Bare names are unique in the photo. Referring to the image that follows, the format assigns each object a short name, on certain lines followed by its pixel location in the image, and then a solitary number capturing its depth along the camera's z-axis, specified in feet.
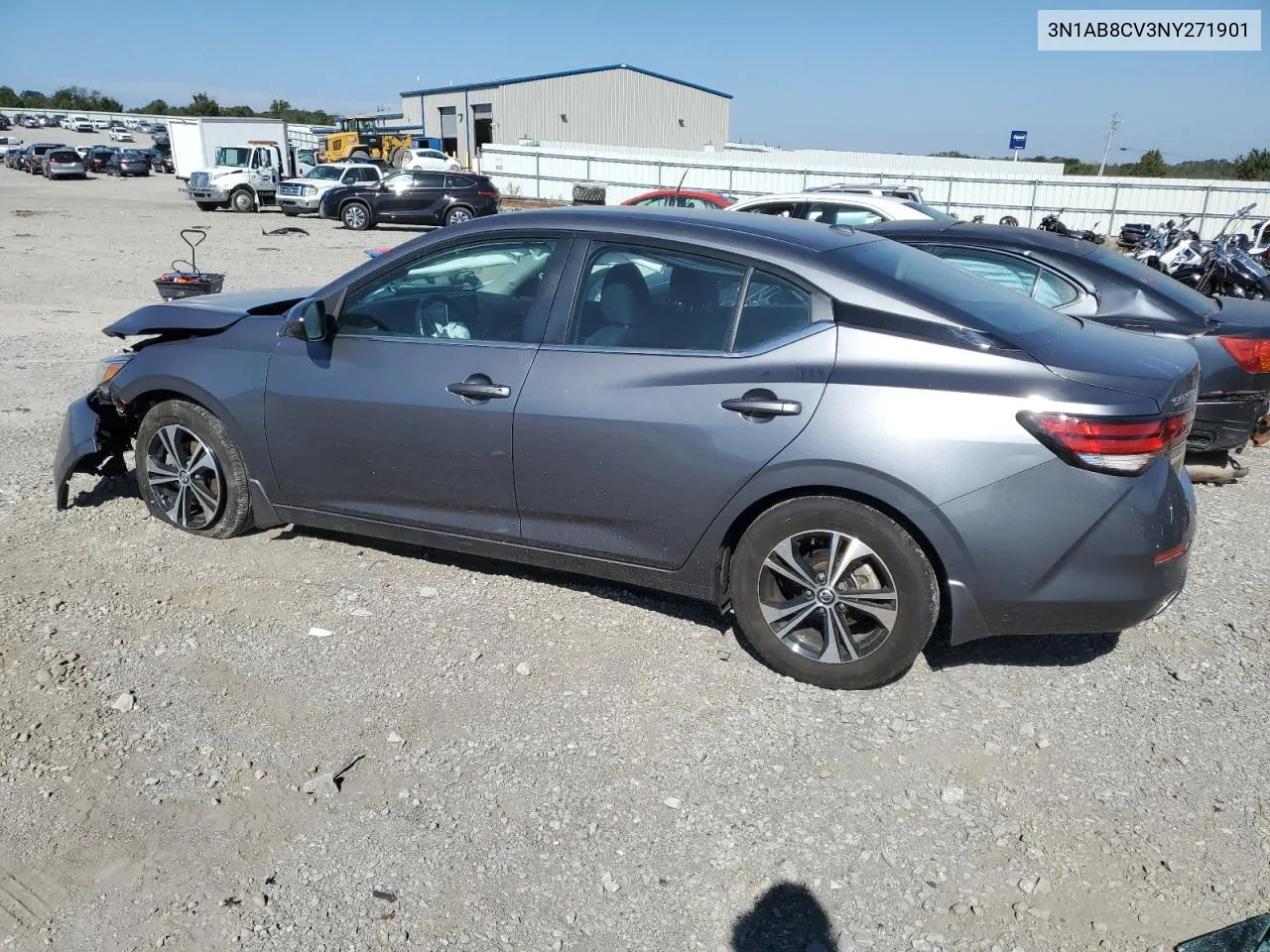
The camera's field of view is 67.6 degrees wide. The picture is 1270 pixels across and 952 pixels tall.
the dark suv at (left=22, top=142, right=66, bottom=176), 157.17
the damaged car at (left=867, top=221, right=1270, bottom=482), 18.17
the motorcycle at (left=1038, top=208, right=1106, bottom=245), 67.75
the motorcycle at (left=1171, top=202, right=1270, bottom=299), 39.86
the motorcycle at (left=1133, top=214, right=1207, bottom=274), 47.24
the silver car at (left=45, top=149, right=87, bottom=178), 145.59
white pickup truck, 92.99
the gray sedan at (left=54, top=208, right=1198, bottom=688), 10.47
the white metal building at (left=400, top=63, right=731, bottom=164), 179.01
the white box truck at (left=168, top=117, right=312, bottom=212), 99.75
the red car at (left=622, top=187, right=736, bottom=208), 53.11
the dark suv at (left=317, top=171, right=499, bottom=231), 87.76
